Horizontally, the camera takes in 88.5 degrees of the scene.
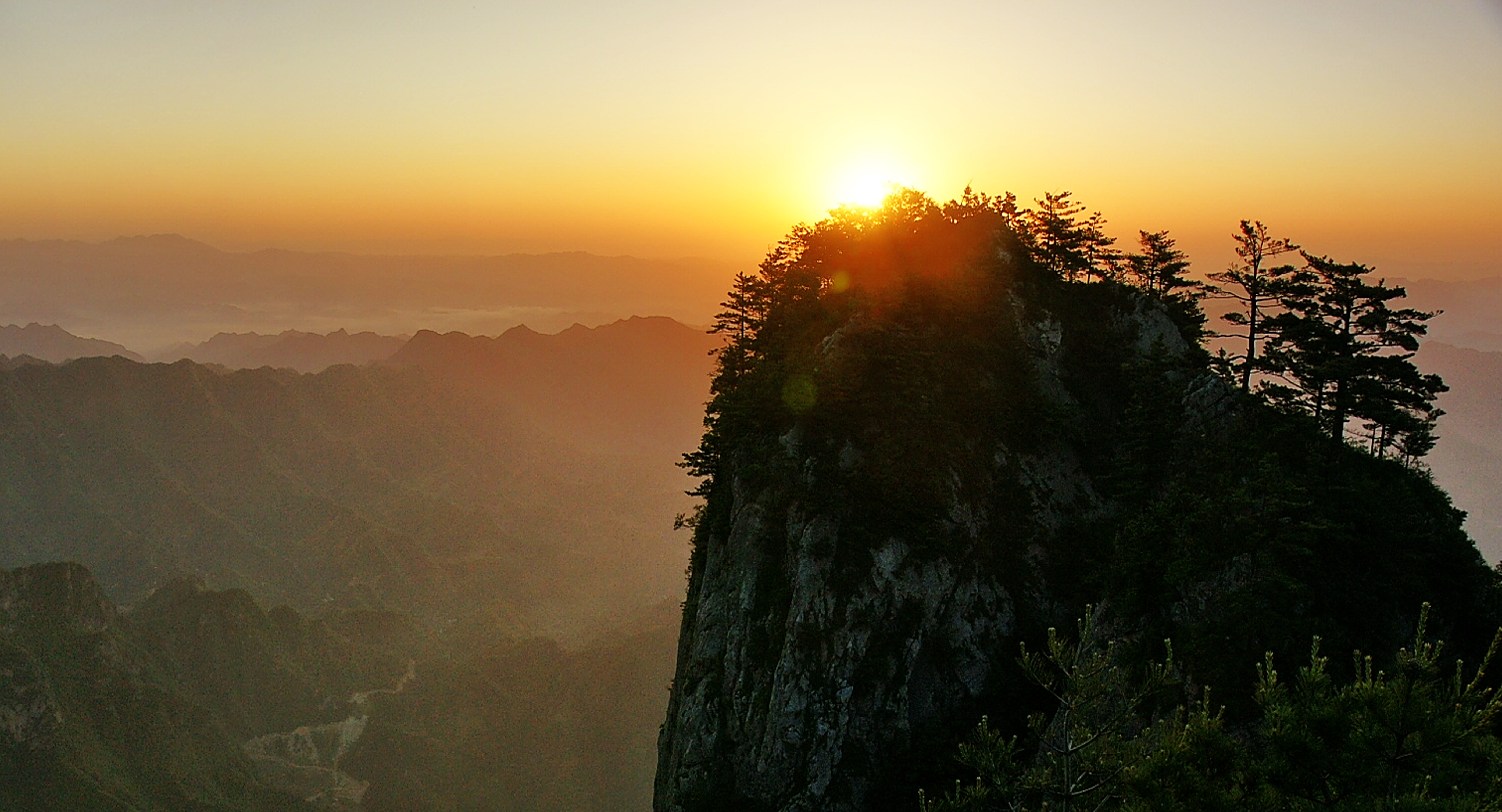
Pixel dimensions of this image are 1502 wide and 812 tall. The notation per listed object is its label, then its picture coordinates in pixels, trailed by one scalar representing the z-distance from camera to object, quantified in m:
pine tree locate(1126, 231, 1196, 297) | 51.81
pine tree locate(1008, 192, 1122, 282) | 53.88
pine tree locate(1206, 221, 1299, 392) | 36.78
